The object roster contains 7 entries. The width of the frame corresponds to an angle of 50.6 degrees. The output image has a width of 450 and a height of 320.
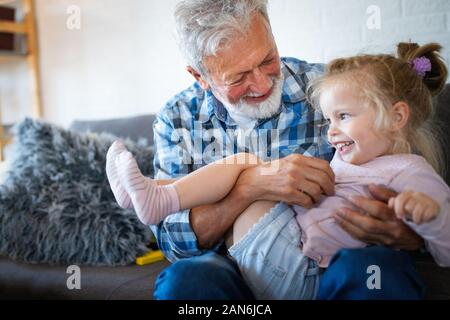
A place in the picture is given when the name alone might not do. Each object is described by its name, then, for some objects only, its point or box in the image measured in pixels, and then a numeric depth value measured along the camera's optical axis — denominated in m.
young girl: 0.82
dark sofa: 1.07
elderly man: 0.75
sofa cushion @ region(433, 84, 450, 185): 1.06
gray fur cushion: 1.24
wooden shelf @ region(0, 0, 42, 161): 2.28
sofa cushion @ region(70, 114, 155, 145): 1.64
